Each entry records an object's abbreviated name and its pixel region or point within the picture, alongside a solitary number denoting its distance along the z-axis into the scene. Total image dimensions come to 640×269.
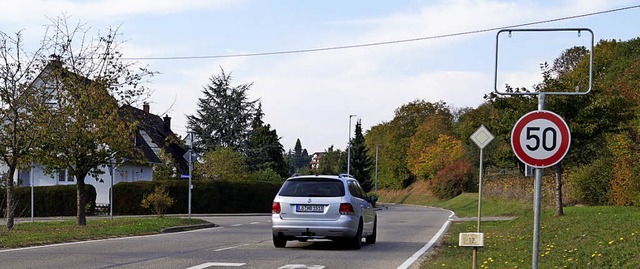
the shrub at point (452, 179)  75.50
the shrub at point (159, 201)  29.53
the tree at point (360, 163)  94.88
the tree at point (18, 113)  21.48
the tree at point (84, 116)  23.23
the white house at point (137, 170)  26.04
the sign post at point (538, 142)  8.50
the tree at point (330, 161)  131.71
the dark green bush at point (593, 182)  33.62
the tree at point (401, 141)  97.69
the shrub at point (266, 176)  56.47
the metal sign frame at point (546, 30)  10.72
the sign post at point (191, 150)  30.61
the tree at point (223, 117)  66.62
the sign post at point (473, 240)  9.74
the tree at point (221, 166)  53.56
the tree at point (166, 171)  50.89
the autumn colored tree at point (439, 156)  79.56
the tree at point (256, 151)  66.44
